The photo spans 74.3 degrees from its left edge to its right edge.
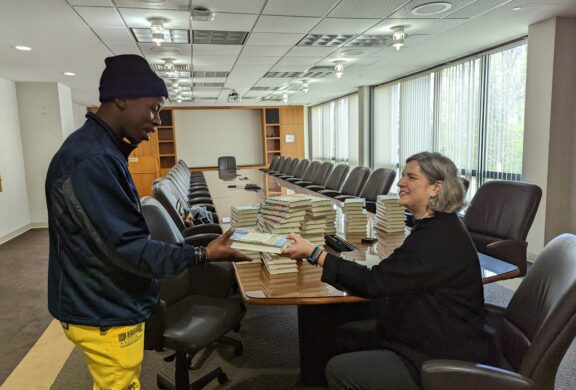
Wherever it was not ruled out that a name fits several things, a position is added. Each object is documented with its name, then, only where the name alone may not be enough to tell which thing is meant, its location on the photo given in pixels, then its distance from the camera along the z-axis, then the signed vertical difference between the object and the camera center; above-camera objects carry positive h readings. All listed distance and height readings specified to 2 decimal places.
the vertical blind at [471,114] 4.95 +0.46
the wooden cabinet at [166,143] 12.05 +0.21
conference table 1.59 -0.62
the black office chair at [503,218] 2.76 -0.59
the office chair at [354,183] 5.27 -0.52
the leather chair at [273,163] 10.43 -0.43
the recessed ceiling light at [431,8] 3.45 +1.26
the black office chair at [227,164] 10.17 -0.41
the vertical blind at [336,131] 9.98 +0.46
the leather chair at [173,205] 2.84 -0.44
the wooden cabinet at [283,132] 12.61 +0.52
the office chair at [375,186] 4.60 -0.50
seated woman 1.36 -0.53
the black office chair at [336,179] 6.02 -0.53
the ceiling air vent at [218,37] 4.25 +1.29
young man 1.16 -0.27
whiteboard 12.45 +0.43
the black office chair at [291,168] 8.49 -0.48
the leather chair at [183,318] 1.76 -0.85
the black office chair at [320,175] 6.67 -0.52
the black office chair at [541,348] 1.12 -0.63
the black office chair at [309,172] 7.23 -0.50
